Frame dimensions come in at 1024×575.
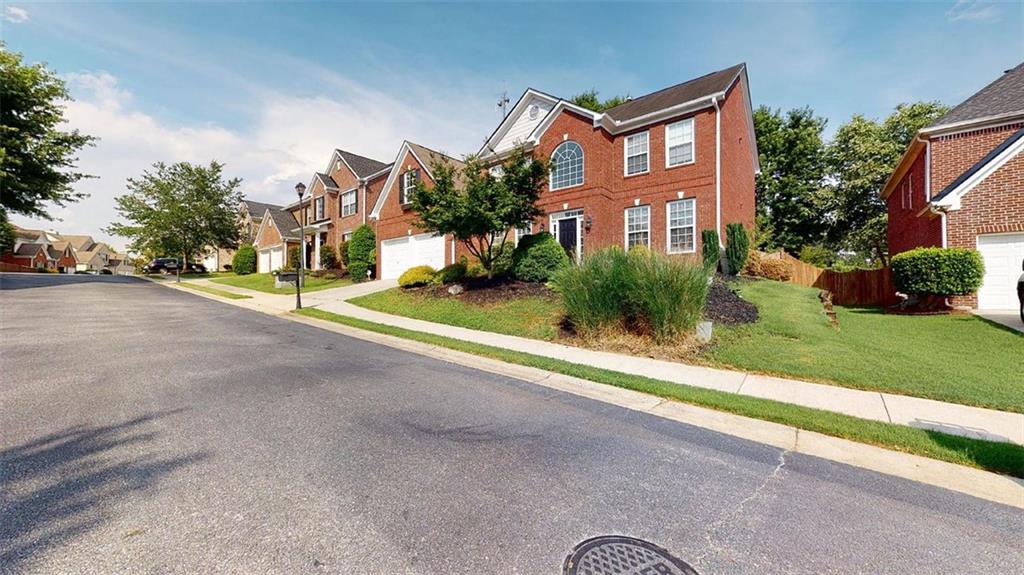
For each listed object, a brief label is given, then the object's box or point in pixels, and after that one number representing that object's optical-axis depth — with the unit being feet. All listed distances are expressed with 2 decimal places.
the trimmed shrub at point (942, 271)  35.63
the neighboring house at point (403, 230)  69.10
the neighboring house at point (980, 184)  36.11
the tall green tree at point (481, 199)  41.06
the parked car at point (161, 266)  117.91
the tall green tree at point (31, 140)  60.23
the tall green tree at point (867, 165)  81.41
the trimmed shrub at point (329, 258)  90.84
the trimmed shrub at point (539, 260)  43.86
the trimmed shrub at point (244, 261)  113.50
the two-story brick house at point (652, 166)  49.62
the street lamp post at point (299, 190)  46.29
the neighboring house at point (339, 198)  88.99
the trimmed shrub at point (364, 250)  77.17
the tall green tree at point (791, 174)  94.99
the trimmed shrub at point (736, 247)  47.03
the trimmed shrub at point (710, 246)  45.66
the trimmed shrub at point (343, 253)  87.20
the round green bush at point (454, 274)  50.58
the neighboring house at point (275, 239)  104.12
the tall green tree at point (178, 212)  107.24
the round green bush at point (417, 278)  54.13
